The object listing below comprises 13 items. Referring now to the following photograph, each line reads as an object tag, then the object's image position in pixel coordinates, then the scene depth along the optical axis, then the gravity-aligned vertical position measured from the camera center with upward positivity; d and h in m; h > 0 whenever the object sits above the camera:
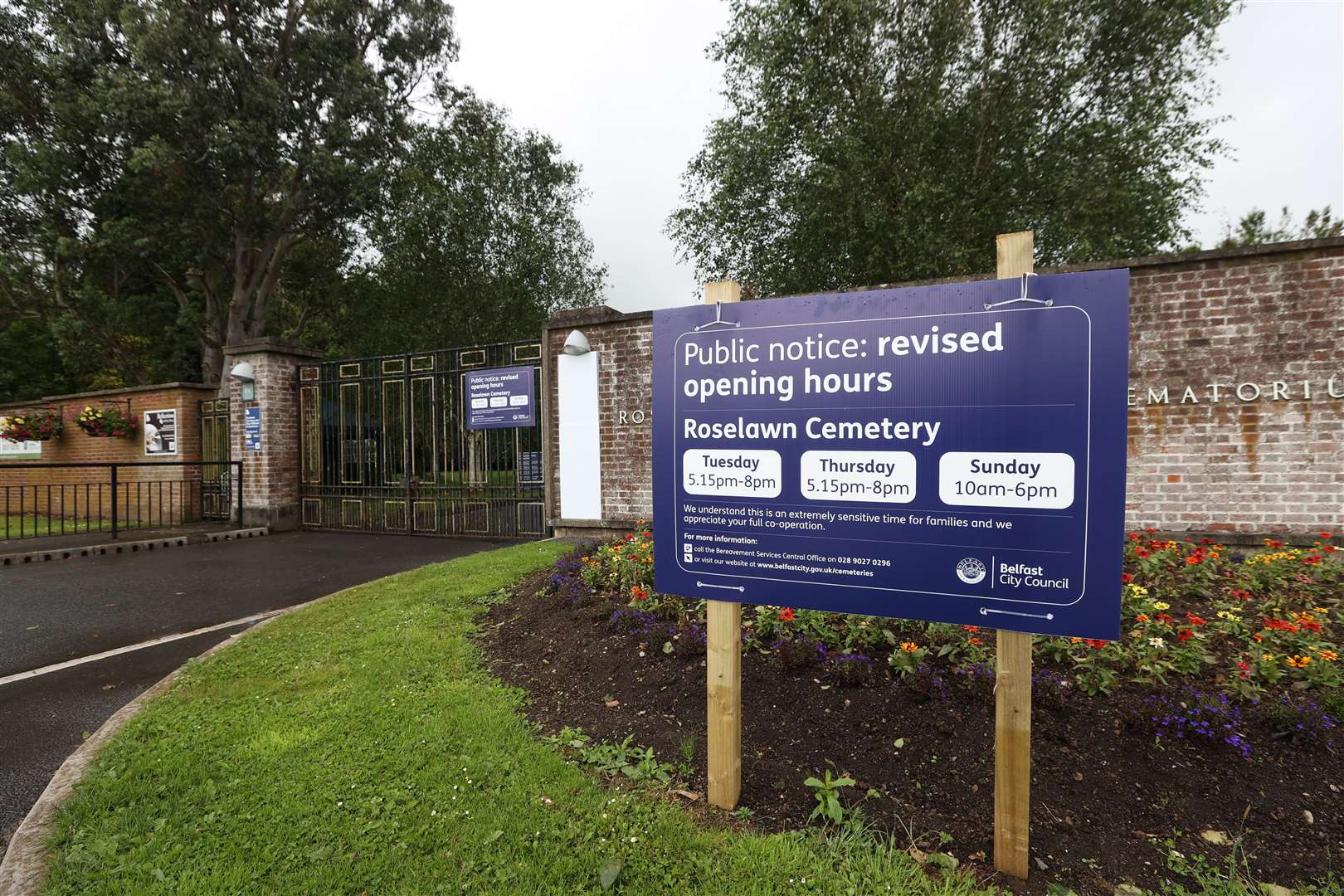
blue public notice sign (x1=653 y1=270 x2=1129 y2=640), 1.85 -0.06
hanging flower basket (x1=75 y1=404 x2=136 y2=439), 12.59 +0.48
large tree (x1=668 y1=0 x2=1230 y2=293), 12.17 +6.83
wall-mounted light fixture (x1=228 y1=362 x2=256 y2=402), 10.77 +1.16
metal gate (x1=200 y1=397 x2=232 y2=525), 11.50 -0.31
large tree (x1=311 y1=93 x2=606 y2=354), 18.64 +6.20
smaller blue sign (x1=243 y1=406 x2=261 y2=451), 10.80 +0.26
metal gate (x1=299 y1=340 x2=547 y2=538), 9.34 -0.31
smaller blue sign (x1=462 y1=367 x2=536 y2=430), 8.99 +0.63
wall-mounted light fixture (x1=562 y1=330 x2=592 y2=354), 7.96 +1.26
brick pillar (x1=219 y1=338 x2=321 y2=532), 10.77 +0.15
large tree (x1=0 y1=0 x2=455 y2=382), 13.16 +6.94
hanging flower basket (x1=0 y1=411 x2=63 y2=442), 14.02 +0.44
